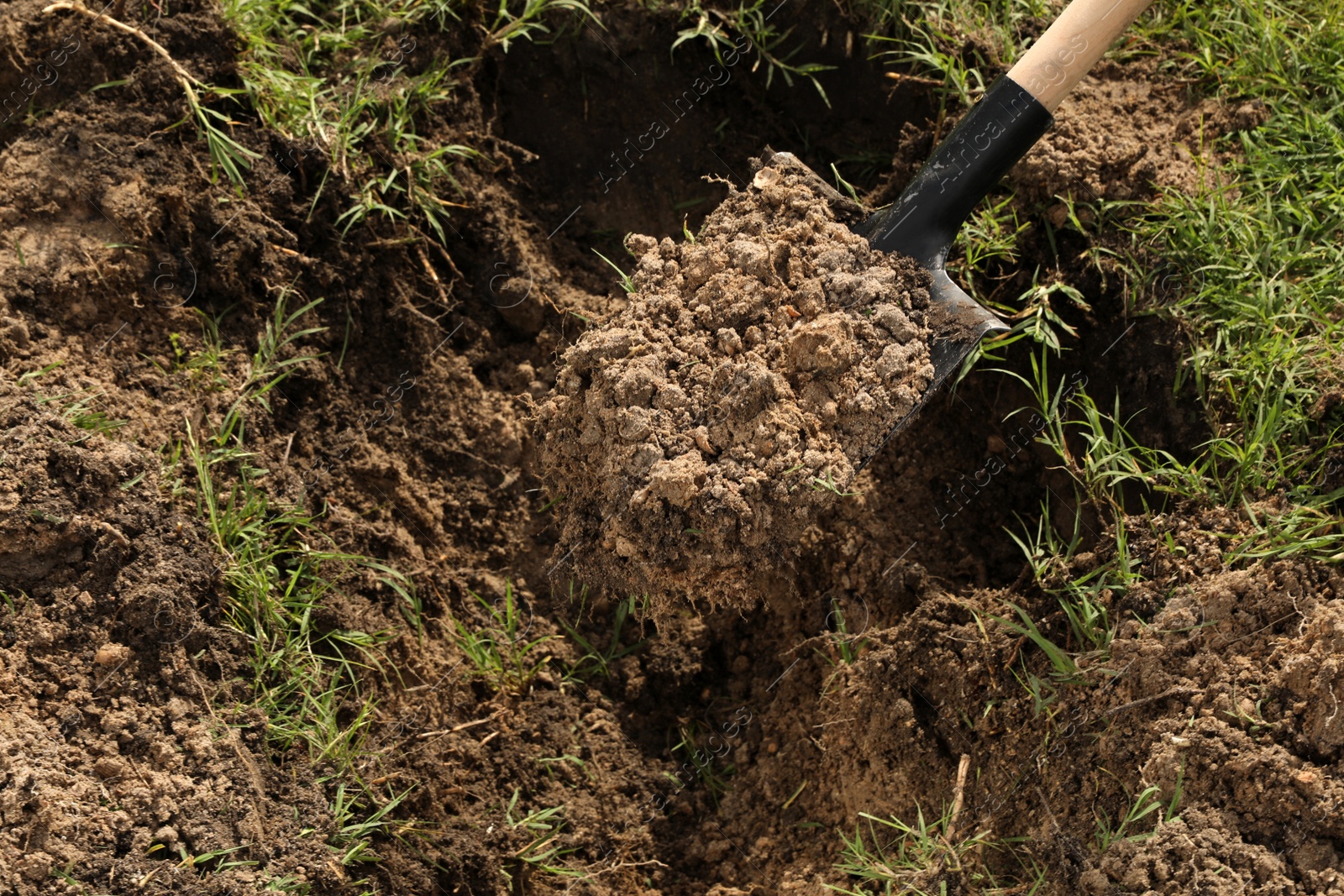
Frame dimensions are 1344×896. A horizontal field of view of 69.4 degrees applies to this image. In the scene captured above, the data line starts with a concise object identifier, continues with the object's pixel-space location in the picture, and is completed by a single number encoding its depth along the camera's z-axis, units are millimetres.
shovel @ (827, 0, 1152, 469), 1959
